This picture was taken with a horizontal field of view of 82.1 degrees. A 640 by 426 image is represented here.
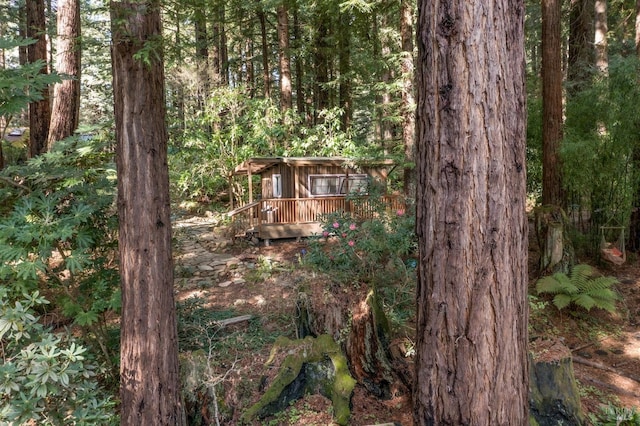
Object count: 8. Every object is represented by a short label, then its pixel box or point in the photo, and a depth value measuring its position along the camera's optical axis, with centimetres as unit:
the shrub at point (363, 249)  577
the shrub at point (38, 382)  253
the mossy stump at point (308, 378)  381
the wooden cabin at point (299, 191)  1111
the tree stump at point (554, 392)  348
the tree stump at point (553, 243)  685
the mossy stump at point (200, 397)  377
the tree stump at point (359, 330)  424
